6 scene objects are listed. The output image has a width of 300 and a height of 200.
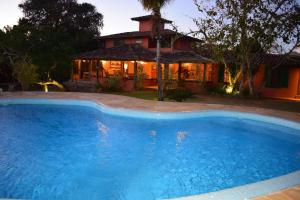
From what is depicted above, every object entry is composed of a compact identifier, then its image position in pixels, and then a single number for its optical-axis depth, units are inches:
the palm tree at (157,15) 490.0
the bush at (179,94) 534.2
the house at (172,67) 662.4
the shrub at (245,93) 592.7
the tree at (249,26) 546.3
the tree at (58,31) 759.3
